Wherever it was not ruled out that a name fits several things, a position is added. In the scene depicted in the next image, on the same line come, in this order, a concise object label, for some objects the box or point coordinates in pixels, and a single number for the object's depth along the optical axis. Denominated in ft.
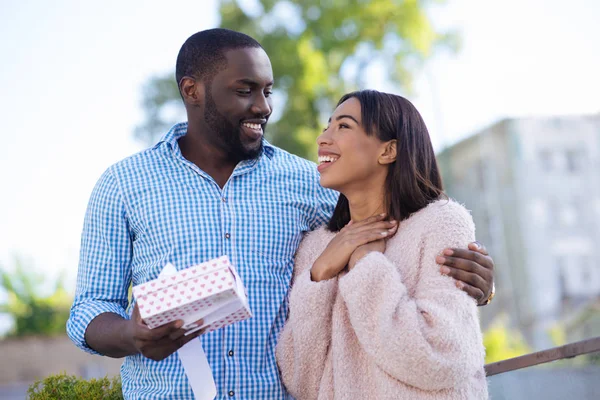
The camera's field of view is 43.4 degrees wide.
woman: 7.89
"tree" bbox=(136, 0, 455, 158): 56.08
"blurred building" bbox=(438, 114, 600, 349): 77.92
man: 9.15
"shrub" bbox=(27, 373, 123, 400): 10.13
